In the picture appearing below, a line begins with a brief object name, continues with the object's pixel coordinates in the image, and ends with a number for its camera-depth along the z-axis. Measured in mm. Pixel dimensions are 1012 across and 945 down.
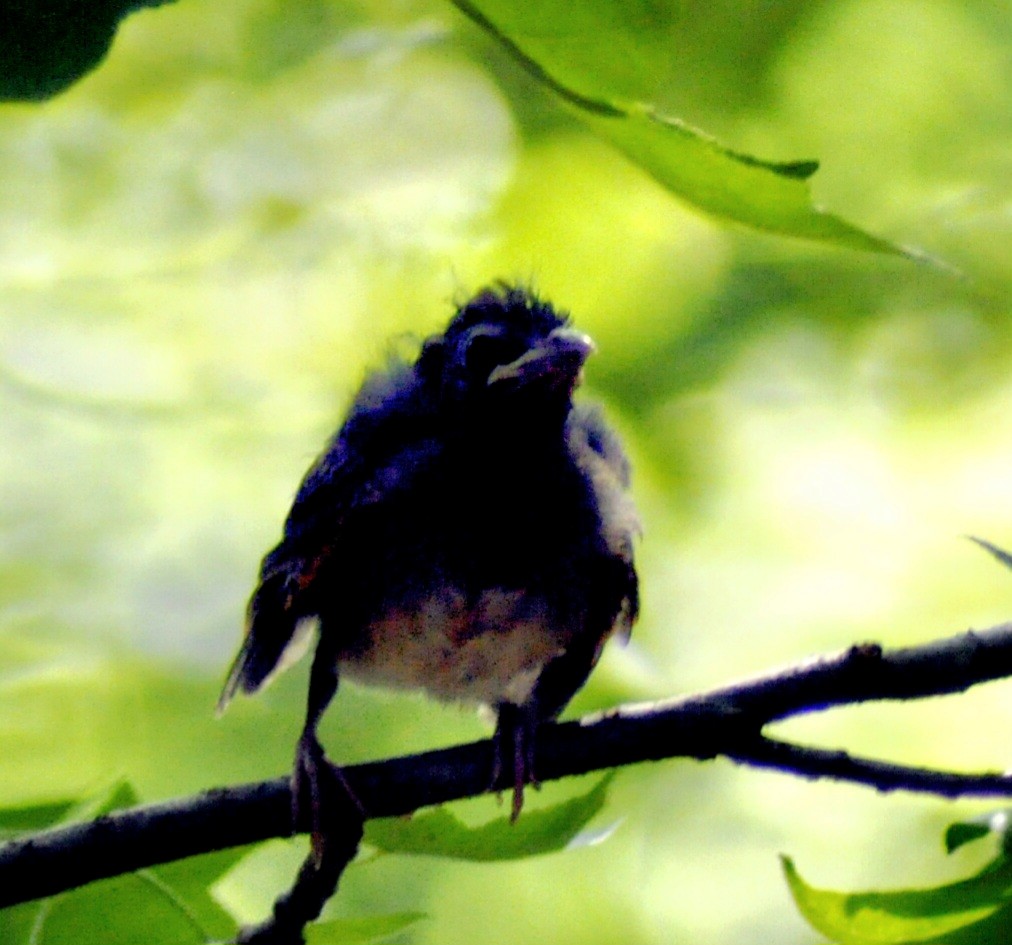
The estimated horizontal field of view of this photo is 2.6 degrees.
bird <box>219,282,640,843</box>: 3840
